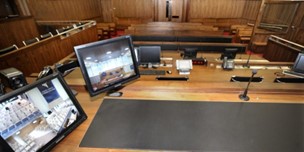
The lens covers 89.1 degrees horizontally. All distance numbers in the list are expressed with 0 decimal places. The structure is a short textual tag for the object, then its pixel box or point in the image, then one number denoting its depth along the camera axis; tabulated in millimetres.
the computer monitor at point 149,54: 2553
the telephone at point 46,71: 1119
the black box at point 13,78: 1111
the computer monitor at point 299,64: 1848
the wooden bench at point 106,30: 6691
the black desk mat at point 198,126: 824
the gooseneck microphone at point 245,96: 1185
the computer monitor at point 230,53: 2609
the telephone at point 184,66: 2416
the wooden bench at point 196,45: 4066
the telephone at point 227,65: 2531
